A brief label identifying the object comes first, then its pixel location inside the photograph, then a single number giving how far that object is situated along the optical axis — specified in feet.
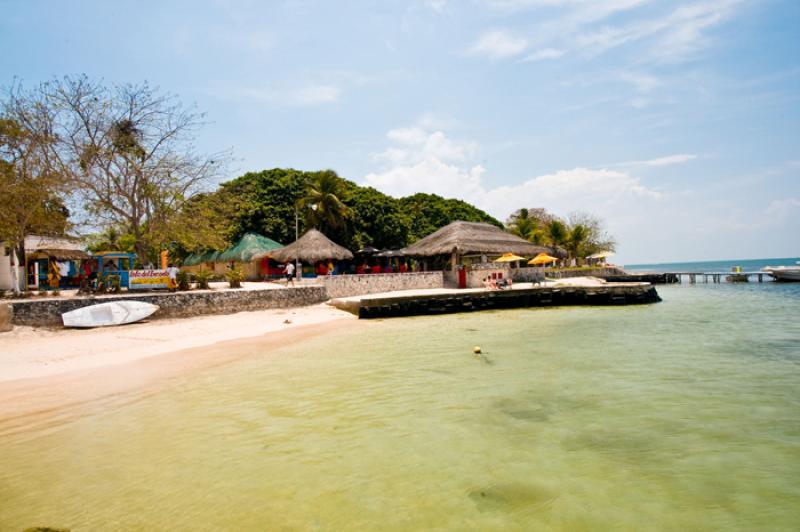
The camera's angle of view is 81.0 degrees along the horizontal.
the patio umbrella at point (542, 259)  94.98
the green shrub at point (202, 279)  64.69
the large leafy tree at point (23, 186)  55.83
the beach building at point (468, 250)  86.84
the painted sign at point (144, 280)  58.75
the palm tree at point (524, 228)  148.66
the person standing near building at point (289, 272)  80.87
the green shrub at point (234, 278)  70.23
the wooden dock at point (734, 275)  145.32
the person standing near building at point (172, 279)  60.13
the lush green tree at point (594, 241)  185.78
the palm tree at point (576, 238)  145.38
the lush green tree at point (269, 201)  114.83
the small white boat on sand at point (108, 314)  47.44
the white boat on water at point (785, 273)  135.64
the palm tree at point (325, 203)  114.42
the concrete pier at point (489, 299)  64.39
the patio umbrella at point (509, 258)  91.16
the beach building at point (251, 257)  103.55
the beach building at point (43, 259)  76.84
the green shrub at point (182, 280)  61.87
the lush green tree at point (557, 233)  139.13
